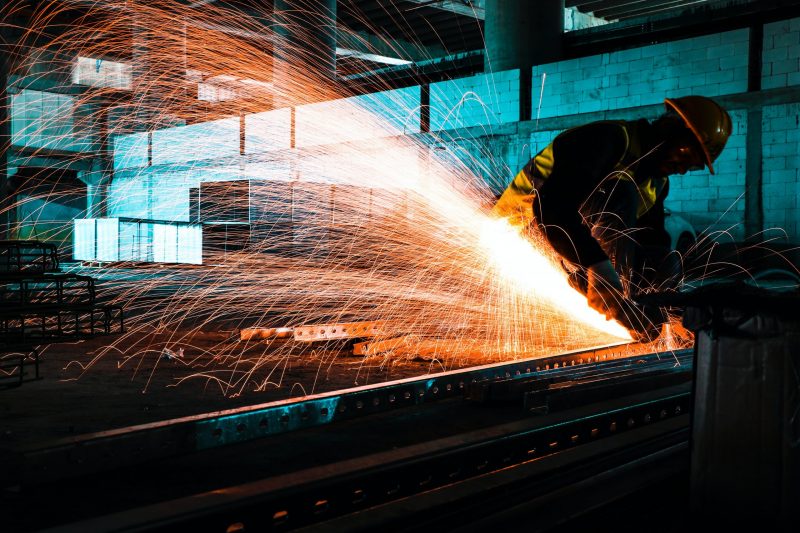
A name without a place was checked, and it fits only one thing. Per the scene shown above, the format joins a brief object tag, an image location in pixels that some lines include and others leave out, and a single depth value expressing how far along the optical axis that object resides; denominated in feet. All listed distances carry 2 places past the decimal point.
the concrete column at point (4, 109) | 26.30
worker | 13.69
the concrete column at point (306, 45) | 48.24
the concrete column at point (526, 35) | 40.06
